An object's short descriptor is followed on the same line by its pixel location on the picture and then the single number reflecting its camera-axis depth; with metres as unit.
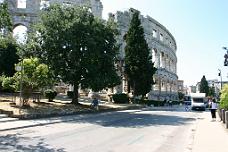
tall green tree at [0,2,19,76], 21.66
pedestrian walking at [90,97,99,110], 18.24
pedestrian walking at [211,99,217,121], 13.84
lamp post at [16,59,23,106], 12.53
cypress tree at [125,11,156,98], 29.09
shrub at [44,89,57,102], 17.42
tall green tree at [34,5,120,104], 16.27
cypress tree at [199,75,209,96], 78.51
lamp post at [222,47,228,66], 13.67
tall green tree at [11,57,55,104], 13.62
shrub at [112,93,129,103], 26.68
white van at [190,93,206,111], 27.28
